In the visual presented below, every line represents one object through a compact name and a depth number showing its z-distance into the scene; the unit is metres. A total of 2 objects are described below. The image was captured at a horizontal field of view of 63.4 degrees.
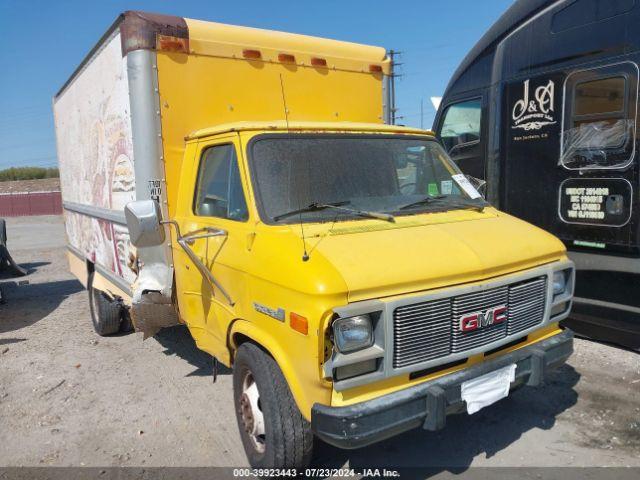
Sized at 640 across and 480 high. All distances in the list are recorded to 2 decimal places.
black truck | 4.59
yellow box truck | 2.62
